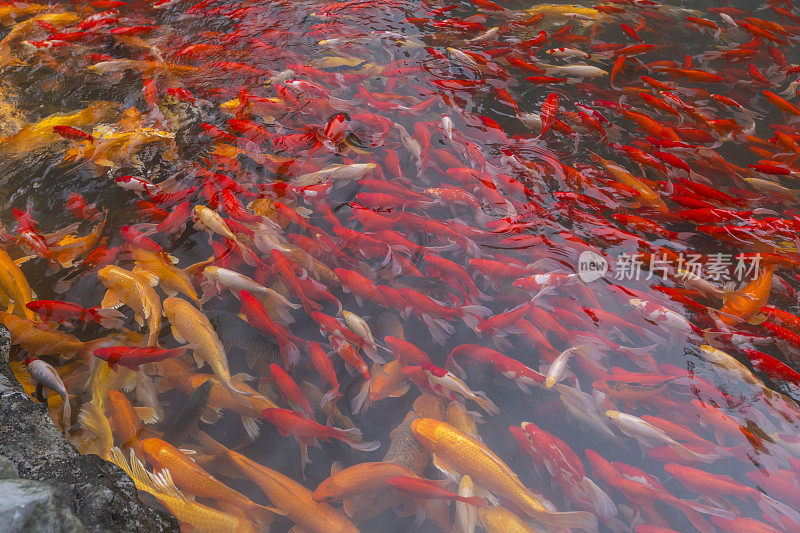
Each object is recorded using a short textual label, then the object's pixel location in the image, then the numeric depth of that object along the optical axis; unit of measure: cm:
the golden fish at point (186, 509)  185
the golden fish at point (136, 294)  264
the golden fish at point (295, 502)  198
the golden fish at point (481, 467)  202
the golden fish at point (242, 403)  232
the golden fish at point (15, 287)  261
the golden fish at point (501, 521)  198
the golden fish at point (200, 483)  198
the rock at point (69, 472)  140
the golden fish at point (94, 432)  207
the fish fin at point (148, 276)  275
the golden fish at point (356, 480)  207
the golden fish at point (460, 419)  237
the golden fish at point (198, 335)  243
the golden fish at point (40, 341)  240
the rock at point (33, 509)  118
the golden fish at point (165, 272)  278
